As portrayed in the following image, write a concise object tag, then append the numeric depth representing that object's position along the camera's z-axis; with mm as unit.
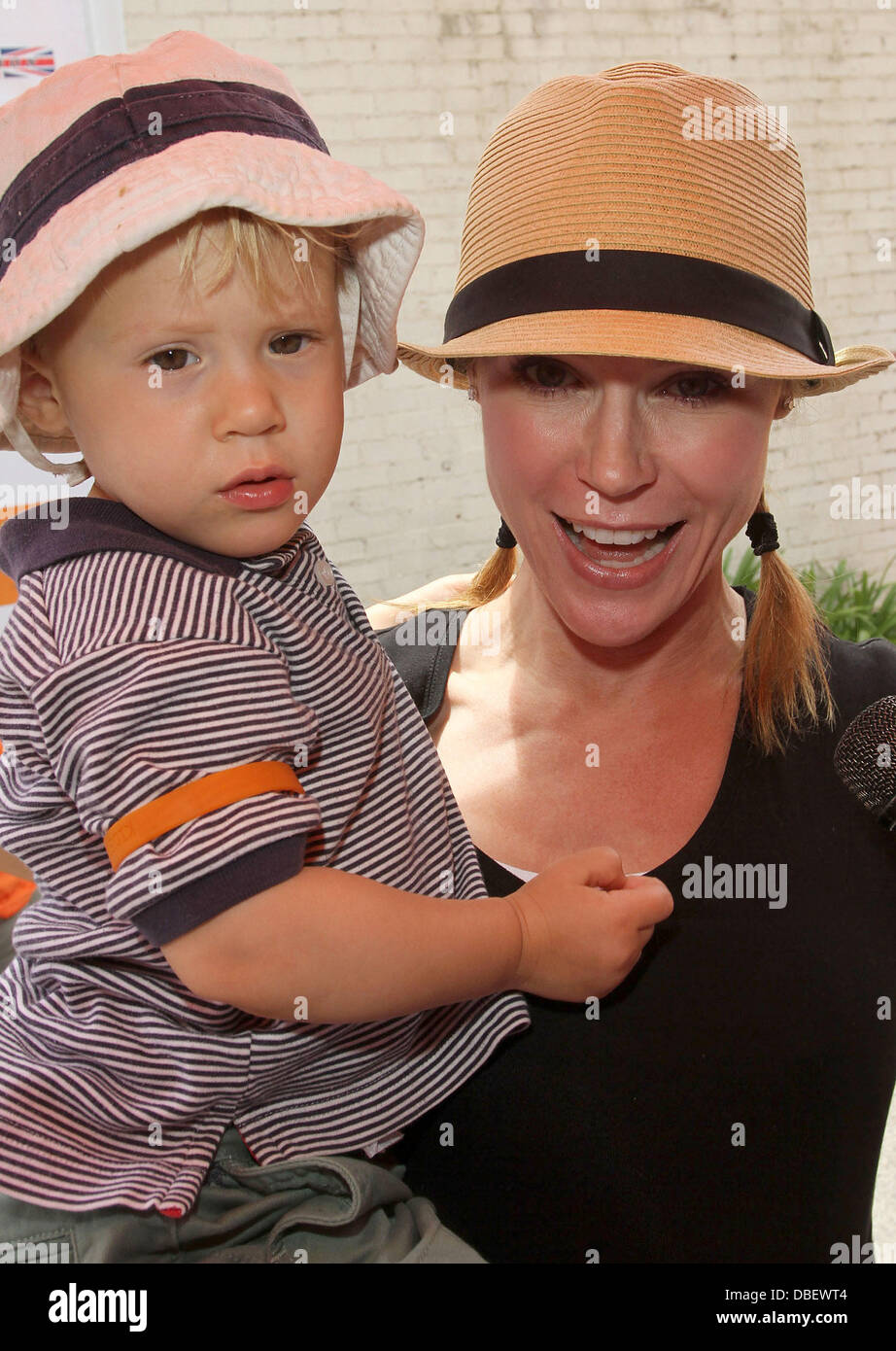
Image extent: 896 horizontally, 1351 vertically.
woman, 1134
